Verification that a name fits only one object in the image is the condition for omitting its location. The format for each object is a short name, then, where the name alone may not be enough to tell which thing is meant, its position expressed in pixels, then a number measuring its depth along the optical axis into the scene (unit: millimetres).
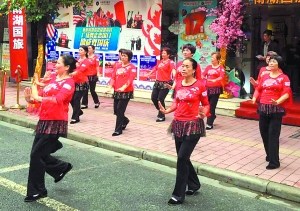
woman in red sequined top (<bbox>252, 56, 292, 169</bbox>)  6051
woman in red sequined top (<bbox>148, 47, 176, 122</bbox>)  9469
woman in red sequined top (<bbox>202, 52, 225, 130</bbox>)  8680
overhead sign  8995
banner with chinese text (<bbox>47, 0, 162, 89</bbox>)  12609
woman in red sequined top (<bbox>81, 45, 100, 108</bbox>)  11030
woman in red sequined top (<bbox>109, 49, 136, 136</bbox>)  8067
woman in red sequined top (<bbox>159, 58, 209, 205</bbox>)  4906
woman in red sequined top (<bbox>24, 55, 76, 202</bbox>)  4930
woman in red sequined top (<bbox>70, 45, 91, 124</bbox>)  9414
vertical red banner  15386
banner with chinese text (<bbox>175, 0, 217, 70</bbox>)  11297
